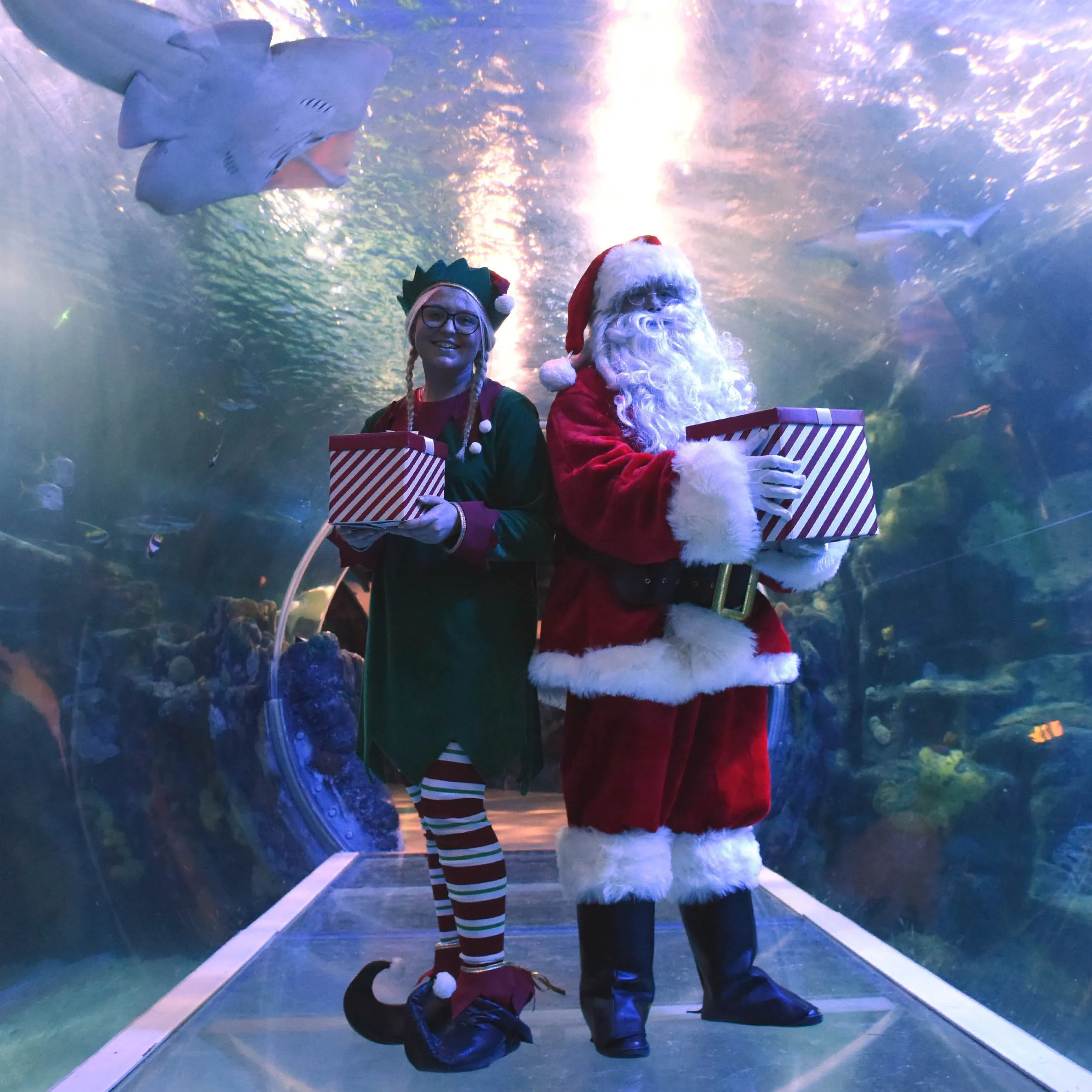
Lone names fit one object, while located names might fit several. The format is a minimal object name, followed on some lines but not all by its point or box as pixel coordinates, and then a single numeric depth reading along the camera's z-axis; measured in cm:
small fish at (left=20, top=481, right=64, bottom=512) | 197
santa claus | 161
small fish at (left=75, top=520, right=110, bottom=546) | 220
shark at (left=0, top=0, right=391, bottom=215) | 179
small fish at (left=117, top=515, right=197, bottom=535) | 244
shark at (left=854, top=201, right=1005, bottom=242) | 245
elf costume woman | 171
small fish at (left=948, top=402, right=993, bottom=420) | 249
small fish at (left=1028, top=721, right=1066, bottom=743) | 221
